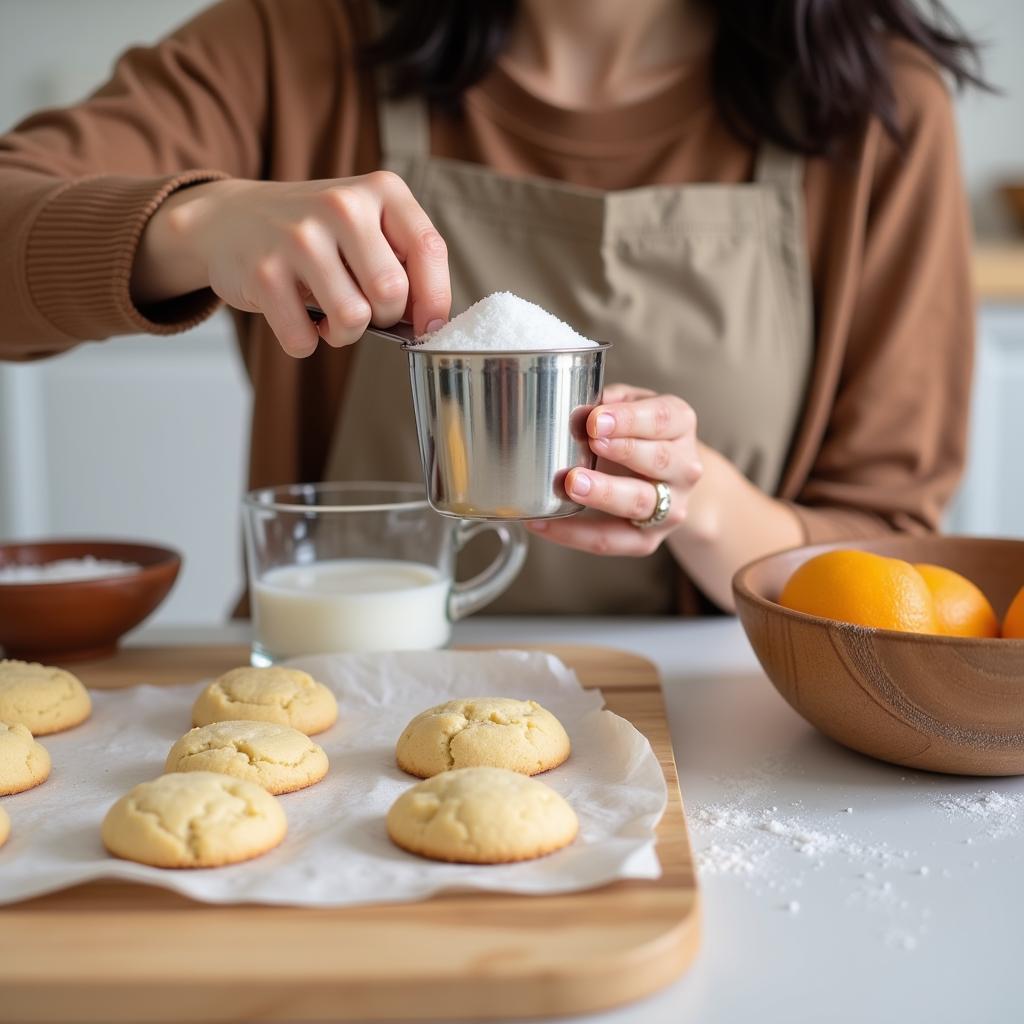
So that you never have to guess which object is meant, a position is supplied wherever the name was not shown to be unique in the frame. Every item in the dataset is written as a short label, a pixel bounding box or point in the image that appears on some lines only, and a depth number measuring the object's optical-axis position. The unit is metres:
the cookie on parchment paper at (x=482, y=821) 0.71
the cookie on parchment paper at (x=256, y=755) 0.82
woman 1.36
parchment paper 0.68
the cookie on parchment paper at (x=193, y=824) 0.70
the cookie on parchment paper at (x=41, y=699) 0.93
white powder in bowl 1.17
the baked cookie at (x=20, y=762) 0.82
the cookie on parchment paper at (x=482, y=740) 0.84
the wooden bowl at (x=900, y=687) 0.78
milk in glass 1.10
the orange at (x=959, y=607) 0.90
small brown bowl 1.08
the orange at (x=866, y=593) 0.87
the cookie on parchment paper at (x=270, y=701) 0.94
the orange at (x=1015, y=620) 0.86
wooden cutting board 0.59
